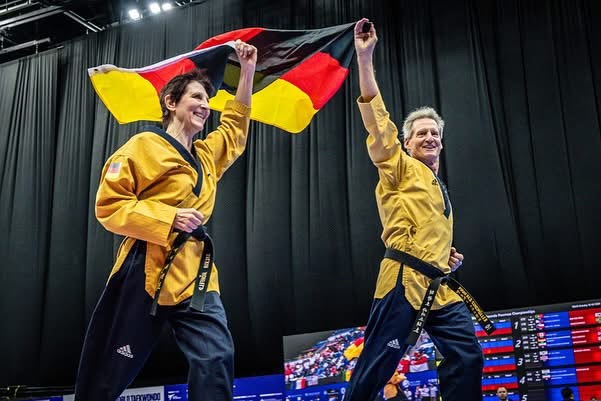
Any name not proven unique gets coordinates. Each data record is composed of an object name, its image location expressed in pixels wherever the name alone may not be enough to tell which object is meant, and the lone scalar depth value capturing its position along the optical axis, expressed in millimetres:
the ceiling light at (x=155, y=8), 9141
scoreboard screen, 5715
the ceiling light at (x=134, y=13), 9312
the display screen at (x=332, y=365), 6113
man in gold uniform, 2490
